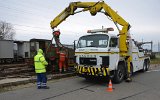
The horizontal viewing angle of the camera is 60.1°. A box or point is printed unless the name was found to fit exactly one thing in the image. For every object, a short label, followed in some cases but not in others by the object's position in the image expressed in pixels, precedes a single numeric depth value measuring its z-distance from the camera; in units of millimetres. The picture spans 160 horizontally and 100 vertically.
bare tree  42768
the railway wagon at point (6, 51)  16198
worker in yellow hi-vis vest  6222
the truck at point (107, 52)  6598
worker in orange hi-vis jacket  9291
